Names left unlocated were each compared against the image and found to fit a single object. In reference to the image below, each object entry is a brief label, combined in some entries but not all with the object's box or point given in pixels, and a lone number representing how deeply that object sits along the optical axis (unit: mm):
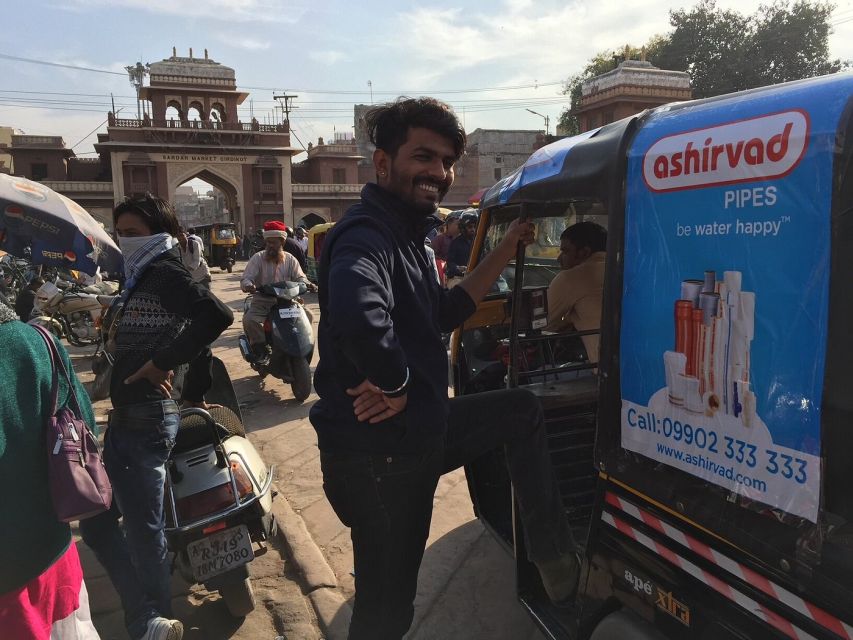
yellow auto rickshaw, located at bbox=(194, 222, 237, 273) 26141
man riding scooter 6434
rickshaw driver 3242
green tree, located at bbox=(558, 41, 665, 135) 36875
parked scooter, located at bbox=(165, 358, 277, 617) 2652
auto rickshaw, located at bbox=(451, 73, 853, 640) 1160
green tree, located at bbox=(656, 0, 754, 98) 34812
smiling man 1663
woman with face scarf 2359
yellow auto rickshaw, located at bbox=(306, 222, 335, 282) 14953
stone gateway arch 36250
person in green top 1667
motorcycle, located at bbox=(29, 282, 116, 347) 8570
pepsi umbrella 3275
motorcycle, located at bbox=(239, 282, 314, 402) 5965
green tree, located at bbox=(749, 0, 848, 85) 33688
